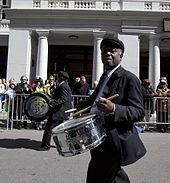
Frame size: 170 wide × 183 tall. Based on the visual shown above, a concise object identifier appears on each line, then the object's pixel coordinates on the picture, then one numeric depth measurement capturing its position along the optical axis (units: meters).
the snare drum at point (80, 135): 1.99
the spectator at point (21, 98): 8.02
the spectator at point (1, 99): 8.32
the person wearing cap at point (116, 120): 2.10
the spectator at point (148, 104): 7.94
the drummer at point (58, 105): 5.50
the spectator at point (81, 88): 8.36
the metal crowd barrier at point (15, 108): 7.98
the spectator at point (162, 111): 7.92
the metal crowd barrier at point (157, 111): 7.92
